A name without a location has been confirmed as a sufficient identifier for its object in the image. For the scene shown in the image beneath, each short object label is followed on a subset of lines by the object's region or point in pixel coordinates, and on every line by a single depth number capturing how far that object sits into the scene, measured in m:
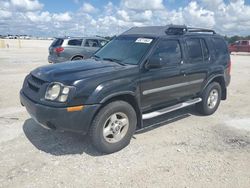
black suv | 2.83
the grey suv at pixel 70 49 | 9.66
